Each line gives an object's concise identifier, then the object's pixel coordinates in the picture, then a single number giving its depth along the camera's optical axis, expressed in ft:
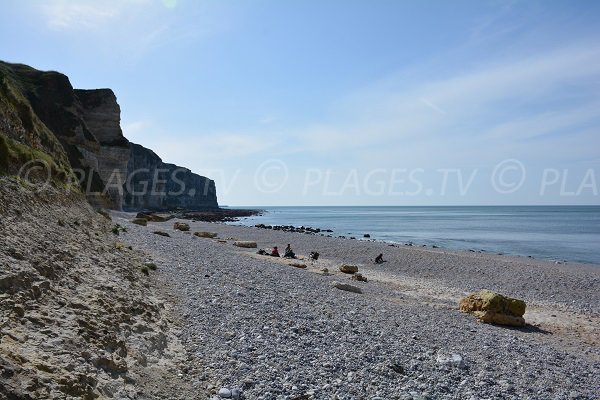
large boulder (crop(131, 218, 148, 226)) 151.00
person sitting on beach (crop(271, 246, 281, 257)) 126.62
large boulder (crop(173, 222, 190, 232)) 176.06
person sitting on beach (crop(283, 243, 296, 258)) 128.36
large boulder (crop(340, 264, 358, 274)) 108.94
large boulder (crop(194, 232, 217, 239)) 159.94
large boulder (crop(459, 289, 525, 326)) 62.08
